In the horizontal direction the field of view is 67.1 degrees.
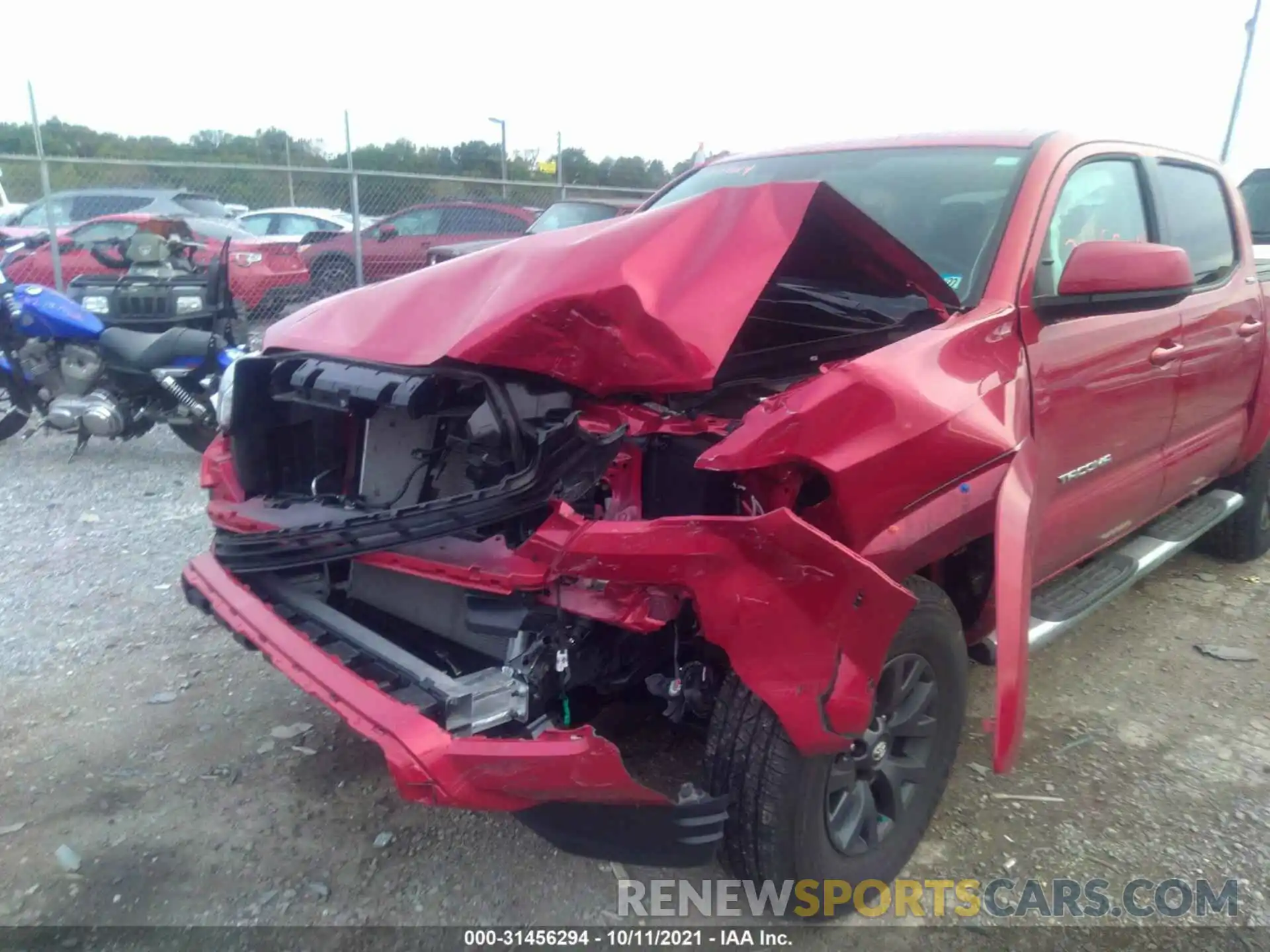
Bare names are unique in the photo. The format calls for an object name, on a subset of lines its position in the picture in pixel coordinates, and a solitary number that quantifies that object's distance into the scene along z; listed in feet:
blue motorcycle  19.93
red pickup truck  6.52
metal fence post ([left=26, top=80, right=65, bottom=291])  28.07
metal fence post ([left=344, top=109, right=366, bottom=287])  33.32
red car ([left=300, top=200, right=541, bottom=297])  37.58
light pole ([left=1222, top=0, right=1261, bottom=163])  41.52
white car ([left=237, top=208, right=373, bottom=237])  48.26
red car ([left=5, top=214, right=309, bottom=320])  32.68
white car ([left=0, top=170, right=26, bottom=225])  50.88
